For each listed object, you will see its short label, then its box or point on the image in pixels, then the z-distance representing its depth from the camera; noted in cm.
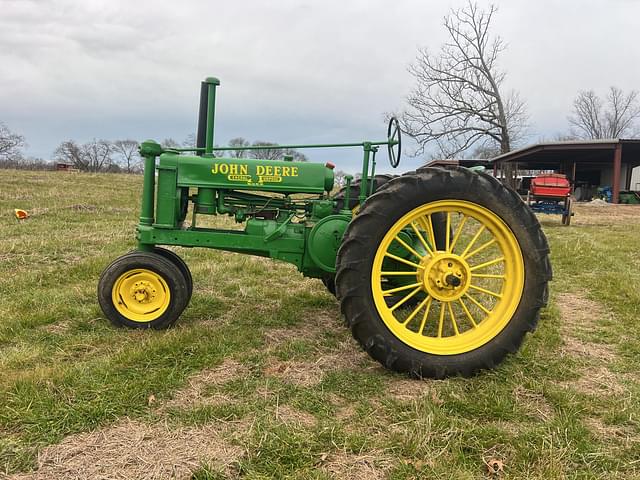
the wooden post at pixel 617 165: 2102
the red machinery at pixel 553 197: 1306
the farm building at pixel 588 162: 2153
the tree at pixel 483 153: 4067
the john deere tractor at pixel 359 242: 289
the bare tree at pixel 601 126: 4934
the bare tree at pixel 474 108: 3198
